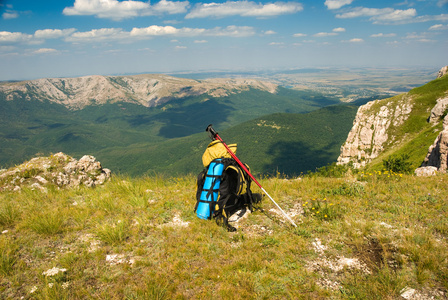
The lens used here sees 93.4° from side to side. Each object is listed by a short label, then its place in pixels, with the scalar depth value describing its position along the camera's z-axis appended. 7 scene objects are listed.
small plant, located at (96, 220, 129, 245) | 6.01
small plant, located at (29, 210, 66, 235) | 6.32
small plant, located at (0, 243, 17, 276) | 4.80
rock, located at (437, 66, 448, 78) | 67.31
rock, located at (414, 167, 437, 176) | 10.46
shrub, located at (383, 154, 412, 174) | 12.37
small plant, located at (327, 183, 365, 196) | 8.28
